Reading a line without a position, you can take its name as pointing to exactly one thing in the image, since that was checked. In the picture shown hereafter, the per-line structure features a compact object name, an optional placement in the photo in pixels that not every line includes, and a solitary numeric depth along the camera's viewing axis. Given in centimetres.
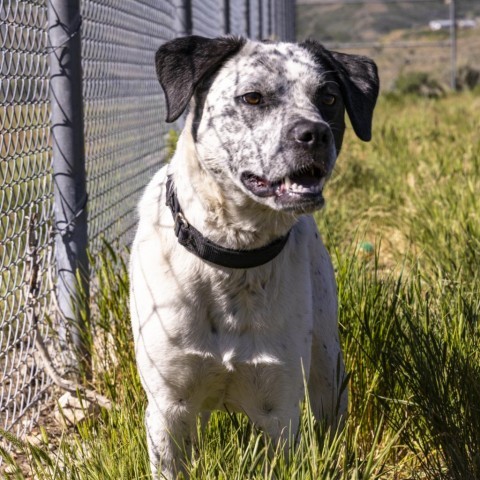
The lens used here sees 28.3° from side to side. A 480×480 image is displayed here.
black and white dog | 295
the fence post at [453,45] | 2150
